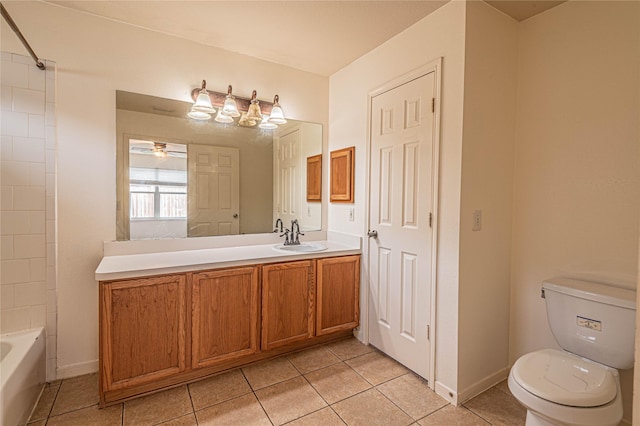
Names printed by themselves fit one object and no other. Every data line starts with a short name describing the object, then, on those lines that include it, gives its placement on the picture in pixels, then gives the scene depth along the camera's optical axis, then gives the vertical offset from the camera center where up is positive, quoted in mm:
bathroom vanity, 1740 -705
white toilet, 1257 -760
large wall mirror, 2195 +254
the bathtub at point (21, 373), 1433 -906
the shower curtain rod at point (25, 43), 1374 +866
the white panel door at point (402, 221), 2031 -107
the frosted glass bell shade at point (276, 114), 2615 +788
